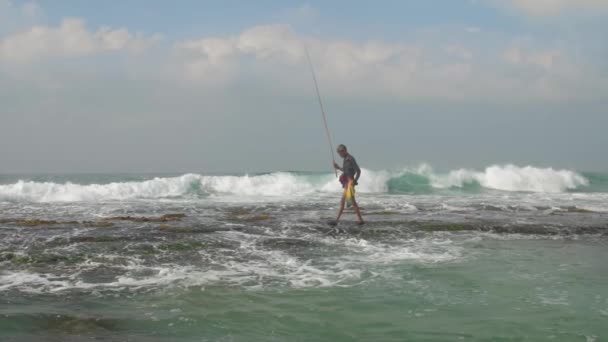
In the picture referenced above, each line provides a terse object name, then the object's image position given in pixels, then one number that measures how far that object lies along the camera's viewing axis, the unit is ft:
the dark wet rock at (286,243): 34.83
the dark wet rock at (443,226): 43.86
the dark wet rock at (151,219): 47.14
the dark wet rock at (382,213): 55.47
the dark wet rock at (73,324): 16.56
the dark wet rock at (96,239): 34.92
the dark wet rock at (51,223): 42.70
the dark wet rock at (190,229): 39.91
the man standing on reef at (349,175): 43.93
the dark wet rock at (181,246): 32.90
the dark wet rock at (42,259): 28.22
